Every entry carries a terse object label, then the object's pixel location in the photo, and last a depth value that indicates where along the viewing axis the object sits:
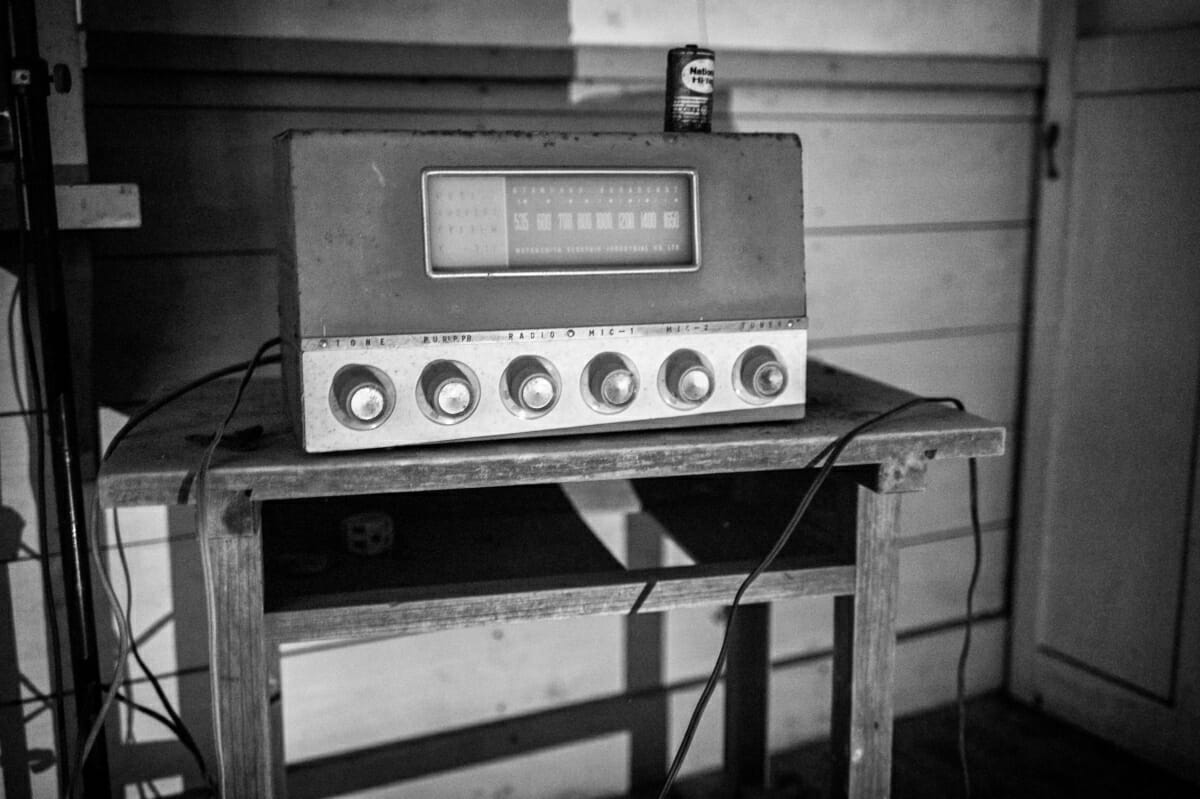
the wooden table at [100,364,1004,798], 1.05
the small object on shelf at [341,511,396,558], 1.26
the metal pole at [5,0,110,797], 1.20
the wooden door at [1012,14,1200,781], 1.87
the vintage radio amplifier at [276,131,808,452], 1.05
